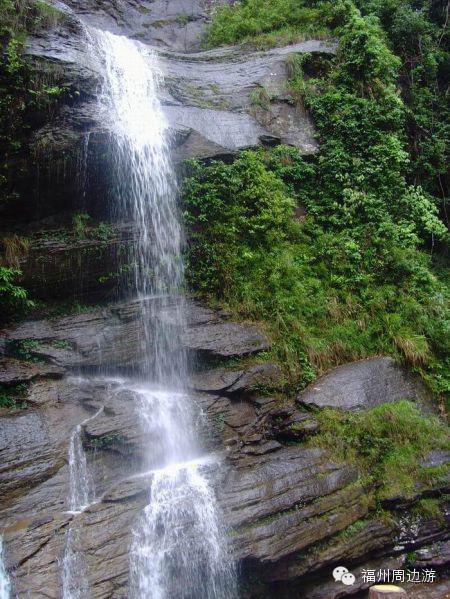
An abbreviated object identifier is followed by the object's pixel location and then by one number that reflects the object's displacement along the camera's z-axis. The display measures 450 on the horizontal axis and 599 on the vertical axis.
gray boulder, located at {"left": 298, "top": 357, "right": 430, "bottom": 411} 8.23
